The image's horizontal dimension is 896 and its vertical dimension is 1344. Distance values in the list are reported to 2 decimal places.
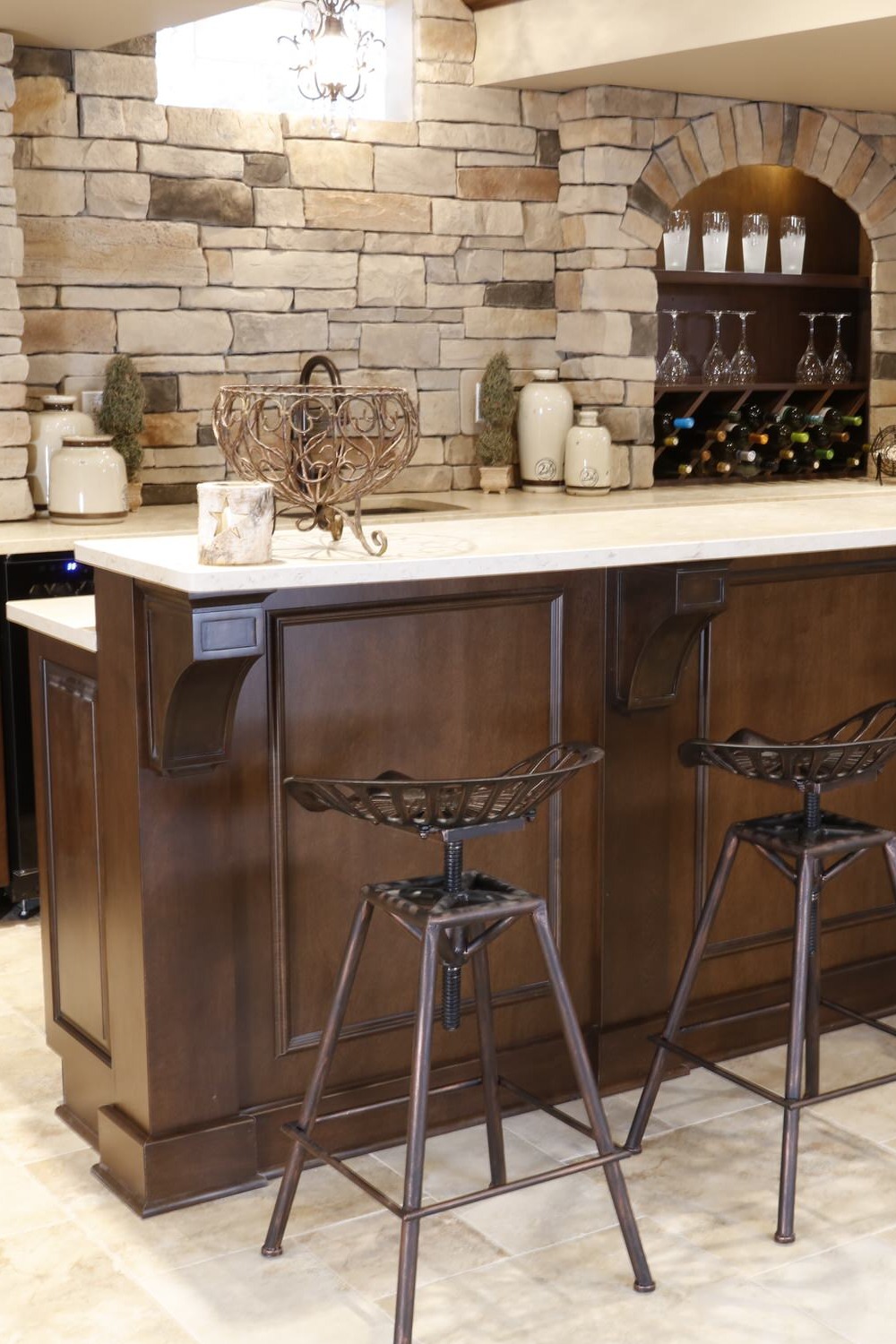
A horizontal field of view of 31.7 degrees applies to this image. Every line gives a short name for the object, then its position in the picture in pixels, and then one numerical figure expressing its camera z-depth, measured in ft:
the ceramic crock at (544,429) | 19.02
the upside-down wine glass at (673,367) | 19.43
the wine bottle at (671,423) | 19.40
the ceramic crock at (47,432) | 15.80
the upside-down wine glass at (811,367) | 20.45
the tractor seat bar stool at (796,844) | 8.68
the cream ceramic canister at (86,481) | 15.31
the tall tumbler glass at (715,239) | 19.61
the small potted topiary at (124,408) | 16.31
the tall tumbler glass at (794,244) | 20.27
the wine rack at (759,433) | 19.88
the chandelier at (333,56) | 14.80
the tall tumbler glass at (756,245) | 19.98
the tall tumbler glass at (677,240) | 19.39
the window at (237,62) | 17.33
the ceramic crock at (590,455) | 18.66
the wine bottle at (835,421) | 20.72
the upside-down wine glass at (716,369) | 19.61
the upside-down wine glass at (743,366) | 19.53
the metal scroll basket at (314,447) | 8.48
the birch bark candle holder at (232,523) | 7.90
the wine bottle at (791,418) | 20.29
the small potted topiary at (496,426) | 18.80
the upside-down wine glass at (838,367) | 20.57
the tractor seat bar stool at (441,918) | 7.52
